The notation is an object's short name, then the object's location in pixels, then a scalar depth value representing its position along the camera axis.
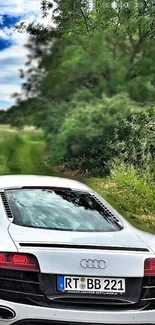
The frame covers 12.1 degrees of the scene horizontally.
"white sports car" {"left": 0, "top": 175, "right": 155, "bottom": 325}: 5.03
